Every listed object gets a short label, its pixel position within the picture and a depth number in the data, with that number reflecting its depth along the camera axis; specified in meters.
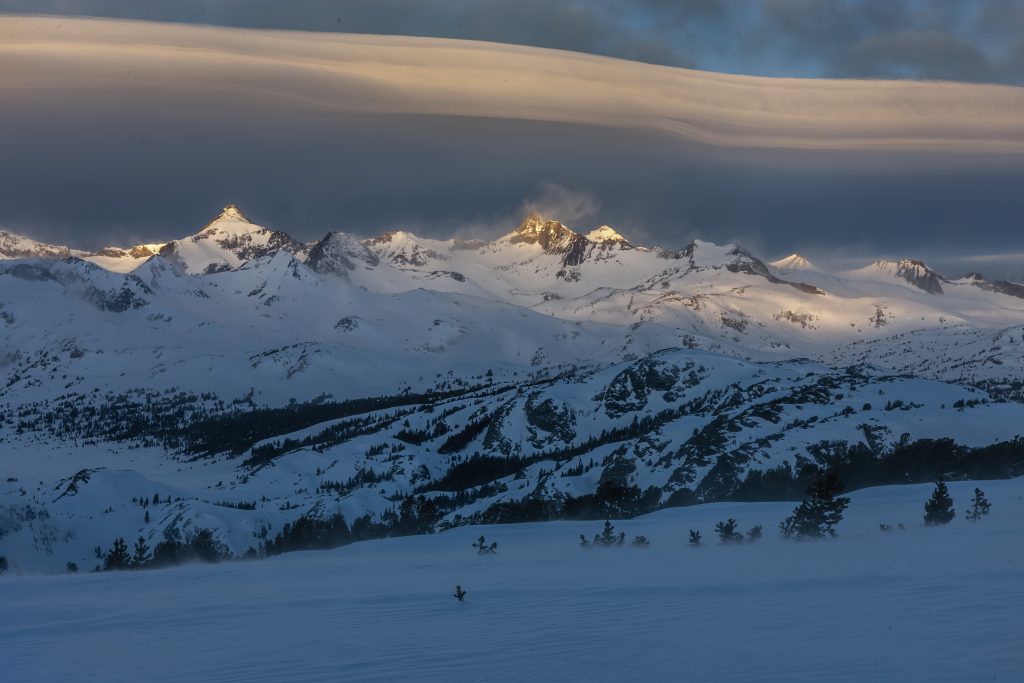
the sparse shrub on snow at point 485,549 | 57.61
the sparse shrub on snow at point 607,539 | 57.06
